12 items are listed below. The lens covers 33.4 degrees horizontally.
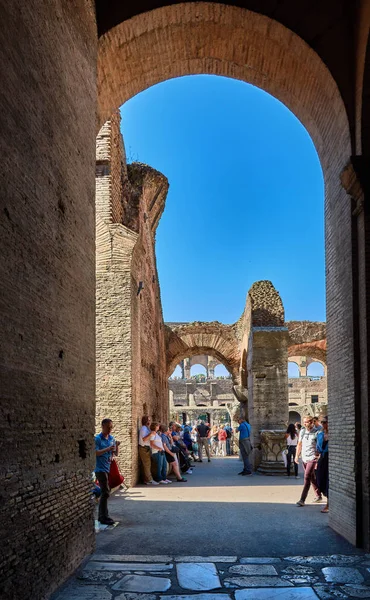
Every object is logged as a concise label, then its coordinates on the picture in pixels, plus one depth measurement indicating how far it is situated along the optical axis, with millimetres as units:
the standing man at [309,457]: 9281
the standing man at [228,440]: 25361
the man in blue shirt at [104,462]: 7543
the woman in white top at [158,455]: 12633
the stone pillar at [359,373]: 6457
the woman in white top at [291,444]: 13977
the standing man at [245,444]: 15031
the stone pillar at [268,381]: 16234
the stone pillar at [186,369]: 54050
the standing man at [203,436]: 20219
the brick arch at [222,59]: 7465
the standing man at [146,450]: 12422
